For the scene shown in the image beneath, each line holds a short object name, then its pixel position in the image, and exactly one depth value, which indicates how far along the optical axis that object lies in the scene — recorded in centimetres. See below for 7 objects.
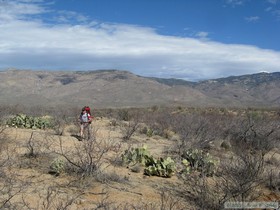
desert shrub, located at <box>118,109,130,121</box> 1881
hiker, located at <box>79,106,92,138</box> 1081
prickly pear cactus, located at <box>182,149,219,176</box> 738
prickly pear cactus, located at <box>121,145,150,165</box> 788
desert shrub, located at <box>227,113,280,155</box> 1118
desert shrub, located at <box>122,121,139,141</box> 1165
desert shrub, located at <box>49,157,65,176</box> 649
